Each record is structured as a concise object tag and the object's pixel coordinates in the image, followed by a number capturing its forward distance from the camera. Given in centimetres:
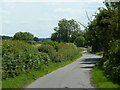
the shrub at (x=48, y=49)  3180
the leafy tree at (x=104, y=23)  2760
